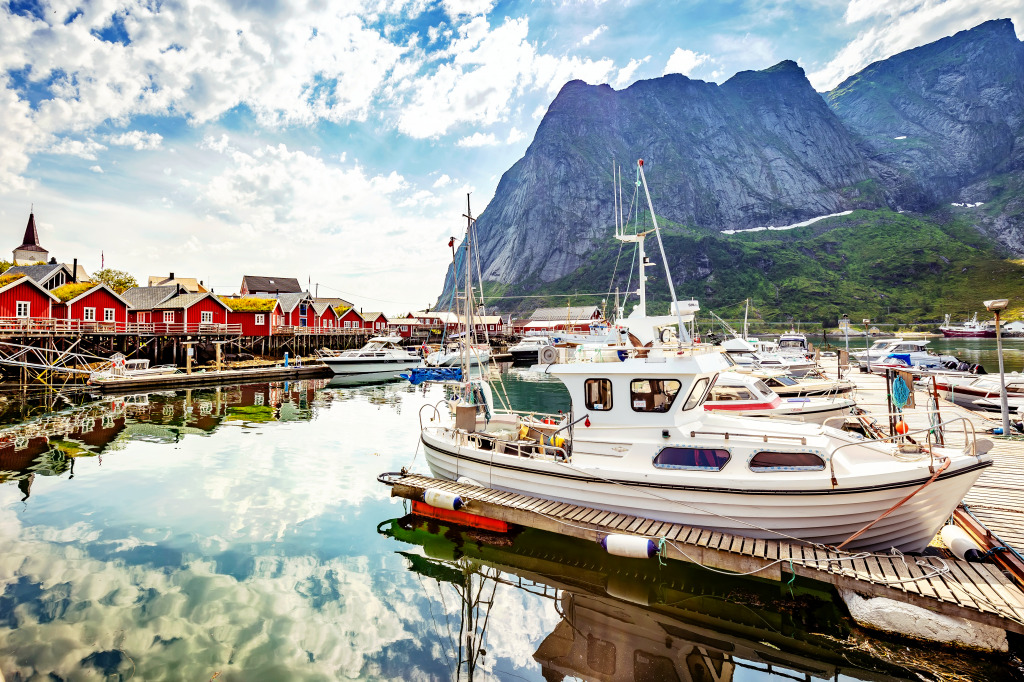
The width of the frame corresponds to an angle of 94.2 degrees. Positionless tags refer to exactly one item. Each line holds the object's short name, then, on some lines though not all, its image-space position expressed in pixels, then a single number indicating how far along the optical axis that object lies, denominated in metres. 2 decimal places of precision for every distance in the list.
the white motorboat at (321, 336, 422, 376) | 52.34
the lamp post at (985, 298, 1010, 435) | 13.68
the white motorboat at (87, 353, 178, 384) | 38.25
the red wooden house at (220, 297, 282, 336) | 58.44
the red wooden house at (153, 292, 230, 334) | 51.97
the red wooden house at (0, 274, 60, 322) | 41.69
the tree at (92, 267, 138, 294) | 75.62
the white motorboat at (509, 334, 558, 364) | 69.00
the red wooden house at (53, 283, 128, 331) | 45.58
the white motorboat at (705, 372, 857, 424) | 17.84
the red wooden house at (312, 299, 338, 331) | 70.12
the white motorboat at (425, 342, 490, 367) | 53.47
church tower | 87.44
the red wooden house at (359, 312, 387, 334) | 81.06
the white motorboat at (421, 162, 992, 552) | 8.67
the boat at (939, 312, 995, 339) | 93.21
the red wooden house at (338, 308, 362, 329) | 75.38
